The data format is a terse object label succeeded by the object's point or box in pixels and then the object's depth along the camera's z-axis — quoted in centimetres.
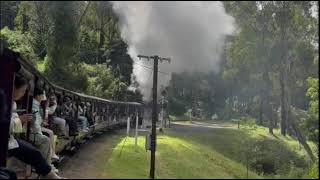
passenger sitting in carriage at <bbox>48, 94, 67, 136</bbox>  975
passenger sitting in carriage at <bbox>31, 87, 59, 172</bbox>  789
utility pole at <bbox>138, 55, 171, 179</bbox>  527
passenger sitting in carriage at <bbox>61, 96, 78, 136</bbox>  1200
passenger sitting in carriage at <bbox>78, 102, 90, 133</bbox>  1463
